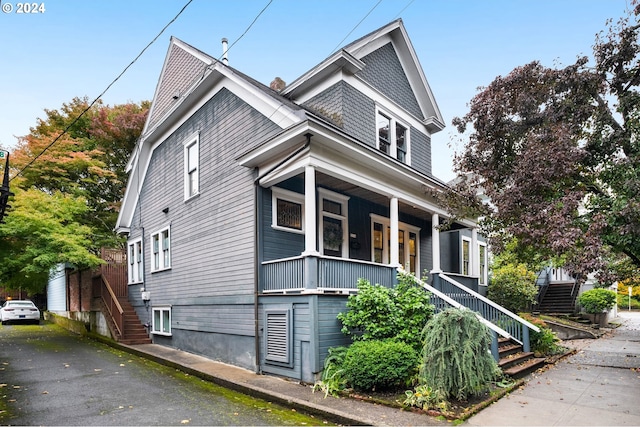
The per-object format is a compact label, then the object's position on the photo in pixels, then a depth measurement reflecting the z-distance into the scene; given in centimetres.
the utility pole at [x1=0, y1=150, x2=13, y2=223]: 1332
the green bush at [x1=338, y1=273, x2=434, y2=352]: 805
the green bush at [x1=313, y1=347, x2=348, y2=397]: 743
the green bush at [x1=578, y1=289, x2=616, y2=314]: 1888
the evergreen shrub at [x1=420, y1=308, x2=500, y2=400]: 644
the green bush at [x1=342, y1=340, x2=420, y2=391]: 710
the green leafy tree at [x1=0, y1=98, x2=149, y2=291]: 1450
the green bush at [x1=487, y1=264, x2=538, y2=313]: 1636
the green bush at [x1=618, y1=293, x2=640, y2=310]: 3303
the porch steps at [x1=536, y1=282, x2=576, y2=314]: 2025
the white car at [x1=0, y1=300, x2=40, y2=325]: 2189
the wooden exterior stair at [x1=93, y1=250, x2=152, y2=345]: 1414
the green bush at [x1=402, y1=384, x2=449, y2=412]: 624
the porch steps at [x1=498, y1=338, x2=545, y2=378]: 859
